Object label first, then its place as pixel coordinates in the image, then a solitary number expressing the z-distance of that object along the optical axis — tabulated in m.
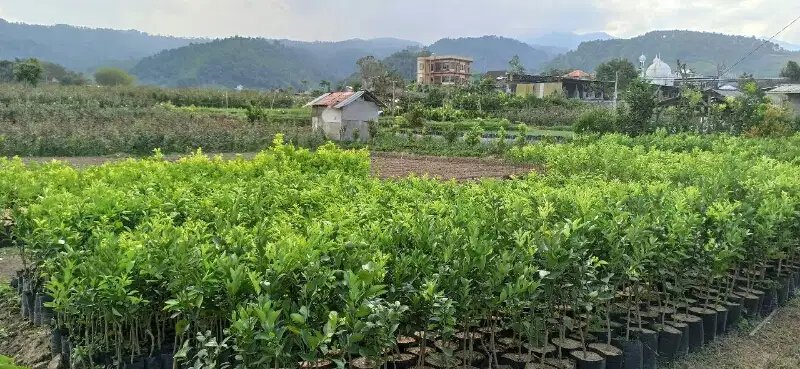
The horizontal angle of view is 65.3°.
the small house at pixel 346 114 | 23.34
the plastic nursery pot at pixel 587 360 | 4.12
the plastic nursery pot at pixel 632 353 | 4.36
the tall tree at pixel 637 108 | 24.73
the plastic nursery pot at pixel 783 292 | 6.50
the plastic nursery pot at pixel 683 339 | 4.96
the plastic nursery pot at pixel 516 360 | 4.11
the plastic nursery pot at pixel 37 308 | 4.98
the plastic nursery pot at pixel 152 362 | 3.80
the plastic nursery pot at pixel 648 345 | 4.57
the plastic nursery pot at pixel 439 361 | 3.86
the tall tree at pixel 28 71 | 37.19
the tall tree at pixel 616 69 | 60.75
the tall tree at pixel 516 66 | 78.56
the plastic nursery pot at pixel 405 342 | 4.22
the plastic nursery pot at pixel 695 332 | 5.10
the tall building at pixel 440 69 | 91.44
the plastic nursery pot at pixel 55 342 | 4.32
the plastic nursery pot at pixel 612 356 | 4.26
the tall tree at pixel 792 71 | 55.88
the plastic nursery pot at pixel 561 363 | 4.06
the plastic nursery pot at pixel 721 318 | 5.44
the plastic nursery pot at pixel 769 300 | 6.25
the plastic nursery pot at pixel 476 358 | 4.09
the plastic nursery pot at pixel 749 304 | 5.93
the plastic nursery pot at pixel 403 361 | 3.97
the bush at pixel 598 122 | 26.16
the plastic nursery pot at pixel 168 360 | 3.80
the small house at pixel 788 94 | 31.02
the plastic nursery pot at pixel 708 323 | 5.30
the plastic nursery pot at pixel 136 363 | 3.76
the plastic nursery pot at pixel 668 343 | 4.82
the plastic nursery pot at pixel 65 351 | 4.14
